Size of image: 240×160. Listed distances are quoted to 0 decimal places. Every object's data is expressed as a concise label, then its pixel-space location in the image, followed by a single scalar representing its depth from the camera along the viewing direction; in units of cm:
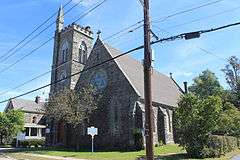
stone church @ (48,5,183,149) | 1958
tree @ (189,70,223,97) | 3356
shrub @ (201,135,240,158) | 1355
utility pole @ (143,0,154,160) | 737
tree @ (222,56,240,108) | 3669
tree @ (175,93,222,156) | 1358
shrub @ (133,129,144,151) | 1793
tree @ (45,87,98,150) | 1994
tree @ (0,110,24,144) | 2851
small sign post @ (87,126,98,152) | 1729
